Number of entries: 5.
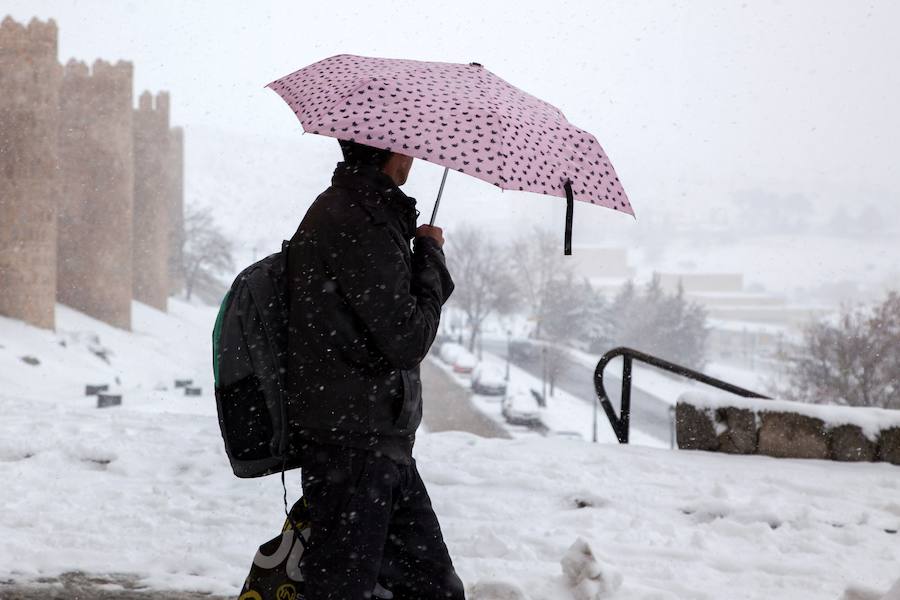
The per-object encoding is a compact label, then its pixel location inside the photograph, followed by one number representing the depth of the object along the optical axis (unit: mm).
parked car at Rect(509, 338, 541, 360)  54531
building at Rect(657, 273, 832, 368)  69938
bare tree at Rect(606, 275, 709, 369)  51125
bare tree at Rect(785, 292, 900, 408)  31375
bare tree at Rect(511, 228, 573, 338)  52656
